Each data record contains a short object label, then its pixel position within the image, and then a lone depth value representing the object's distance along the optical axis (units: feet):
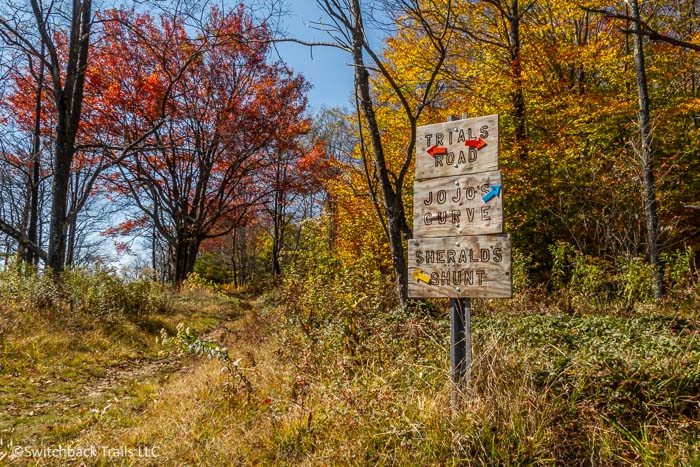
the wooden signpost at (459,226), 9.04
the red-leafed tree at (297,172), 53.52
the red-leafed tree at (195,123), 40.98
